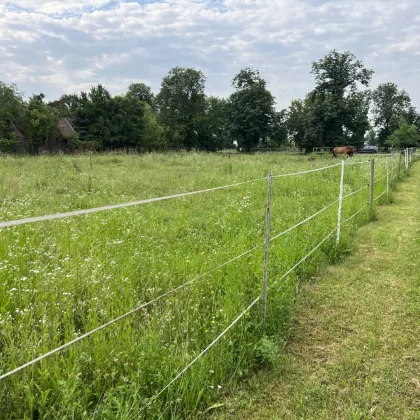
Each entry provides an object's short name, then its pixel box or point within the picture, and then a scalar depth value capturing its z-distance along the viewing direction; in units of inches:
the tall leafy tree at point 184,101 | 2370.8
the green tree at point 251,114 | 2092.3
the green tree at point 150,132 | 1818.4
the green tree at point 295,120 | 2498.8
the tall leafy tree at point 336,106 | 1779.0
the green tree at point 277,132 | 2246.9
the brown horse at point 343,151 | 1193.5
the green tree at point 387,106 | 2709.2
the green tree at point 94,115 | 1569.9
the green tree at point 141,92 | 2635.3
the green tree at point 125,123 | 1620.3
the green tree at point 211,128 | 2449.6
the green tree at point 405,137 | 1464.1
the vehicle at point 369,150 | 2149.9
